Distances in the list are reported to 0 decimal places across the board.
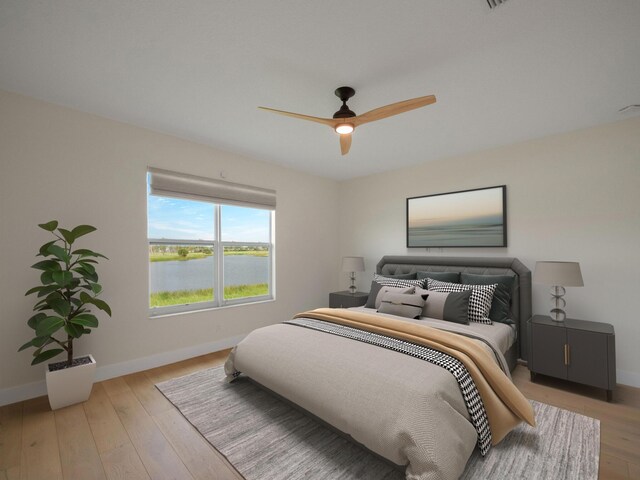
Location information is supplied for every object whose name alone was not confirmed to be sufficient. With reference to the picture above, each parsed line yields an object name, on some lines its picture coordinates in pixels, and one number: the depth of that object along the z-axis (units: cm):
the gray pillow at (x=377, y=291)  322
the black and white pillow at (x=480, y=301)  294
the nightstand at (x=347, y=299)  419
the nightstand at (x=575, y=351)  245
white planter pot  226
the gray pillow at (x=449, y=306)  288
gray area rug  165
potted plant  222
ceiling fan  197
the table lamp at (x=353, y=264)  440
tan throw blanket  180
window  326
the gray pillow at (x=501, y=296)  305
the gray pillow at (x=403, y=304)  298
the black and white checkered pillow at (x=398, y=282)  347
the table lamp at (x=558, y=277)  262
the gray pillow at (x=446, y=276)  346
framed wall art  351
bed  146
